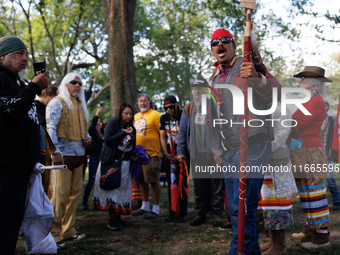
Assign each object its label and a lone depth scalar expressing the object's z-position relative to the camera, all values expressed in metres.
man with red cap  3.03
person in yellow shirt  6.32
